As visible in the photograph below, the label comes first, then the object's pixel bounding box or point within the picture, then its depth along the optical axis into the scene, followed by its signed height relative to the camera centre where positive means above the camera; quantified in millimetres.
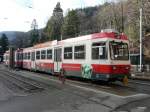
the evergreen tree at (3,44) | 60165 +5896
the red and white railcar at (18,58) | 21946 -45
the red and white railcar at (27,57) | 18844 +79
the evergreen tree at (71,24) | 42999 +10613
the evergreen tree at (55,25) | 47103 +11606
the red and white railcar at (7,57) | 28327 +61
